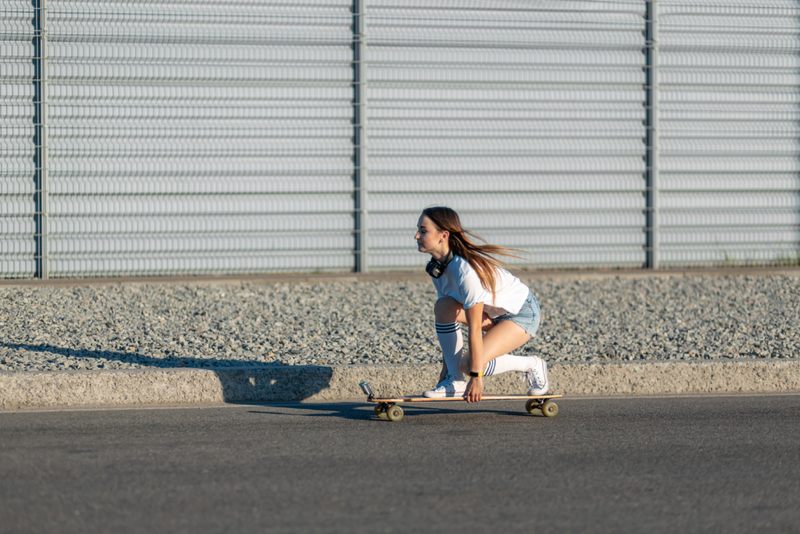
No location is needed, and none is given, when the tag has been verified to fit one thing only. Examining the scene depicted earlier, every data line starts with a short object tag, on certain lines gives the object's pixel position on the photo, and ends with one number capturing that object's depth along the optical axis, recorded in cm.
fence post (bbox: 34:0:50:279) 2192
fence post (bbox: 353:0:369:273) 2316
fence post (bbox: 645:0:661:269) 2445
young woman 1097
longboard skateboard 1118
